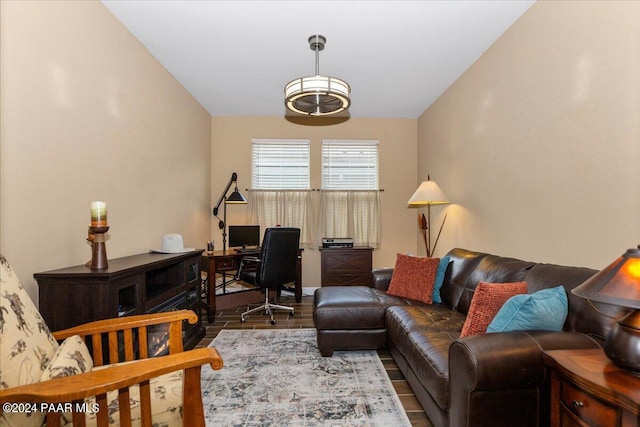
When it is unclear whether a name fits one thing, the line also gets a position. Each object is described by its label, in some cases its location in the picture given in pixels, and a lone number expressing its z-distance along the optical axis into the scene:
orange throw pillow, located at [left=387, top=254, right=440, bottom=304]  2.95
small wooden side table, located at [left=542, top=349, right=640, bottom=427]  1.04
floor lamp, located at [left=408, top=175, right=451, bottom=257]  3.62
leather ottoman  2.71
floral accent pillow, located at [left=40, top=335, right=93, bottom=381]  1.20
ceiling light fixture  2.47
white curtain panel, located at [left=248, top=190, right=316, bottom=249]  5.04
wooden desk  3.79
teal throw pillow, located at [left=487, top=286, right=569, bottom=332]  1.58
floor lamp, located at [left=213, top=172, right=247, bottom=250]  4.48
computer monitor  4.54
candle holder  1.98
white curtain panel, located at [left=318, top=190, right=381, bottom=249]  5.12
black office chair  3.73
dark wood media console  1.79
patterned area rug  1.92
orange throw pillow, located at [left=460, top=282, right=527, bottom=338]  1.80
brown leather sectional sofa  1.41
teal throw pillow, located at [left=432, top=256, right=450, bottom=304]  2.98
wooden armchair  0.96
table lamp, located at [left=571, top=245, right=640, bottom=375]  1.14
